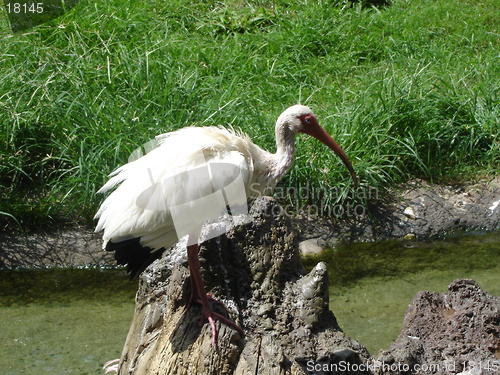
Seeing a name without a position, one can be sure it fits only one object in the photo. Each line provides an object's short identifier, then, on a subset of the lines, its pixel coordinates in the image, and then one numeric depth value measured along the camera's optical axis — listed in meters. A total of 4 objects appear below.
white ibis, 8.37
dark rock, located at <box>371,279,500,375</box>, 7.64
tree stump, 7.68
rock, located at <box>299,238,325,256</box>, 12.71
